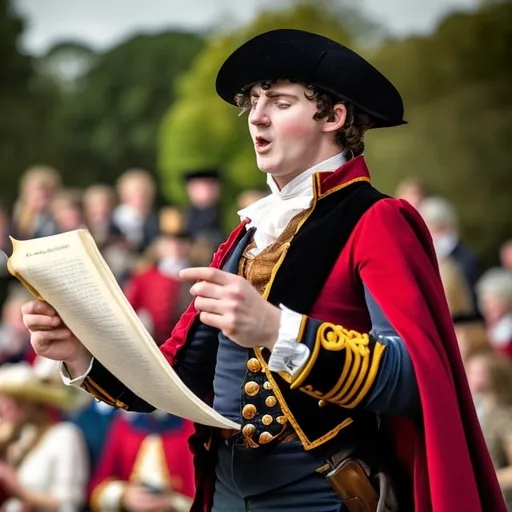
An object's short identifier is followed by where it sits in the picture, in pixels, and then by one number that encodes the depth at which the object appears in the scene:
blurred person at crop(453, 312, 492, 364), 8.35
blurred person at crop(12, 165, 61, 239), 13.56
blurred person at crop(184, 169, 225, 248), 13.45
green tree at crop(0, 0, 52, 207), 18.39
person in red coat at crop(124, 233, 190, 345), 12.06
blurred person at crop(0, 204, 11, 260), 13.95
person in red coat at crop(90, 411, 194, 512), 8.35
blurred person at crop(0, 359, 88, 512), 8.86
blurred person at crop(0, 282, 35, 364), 12.30
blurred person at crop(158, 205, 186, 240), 12.59
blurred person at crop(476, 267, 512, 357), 10.92
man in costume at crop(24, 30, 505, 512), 3.67
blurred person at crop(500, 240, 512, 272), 14.50
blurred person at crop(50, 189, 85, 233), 13.35
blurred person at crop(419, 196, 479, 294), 12.21
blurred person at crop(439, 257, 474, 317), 10.21
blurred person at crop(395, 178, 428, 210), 13.55
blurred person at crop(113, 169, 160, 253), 13.76
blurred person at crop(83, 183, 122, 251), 13.35
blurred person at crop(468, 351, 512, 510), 7.42
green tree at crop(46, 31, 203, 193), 18.14
